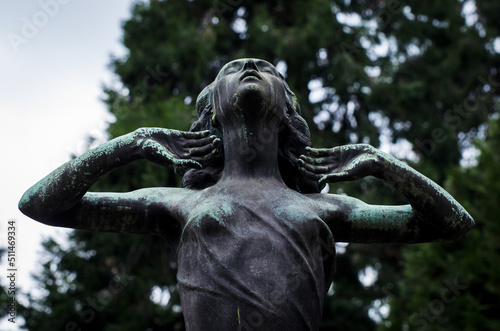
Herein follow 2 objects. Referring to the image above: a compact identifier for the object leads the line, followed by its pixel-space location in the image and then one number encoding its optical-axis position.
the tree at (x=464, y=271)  8.04
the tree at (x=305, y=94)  10.17
